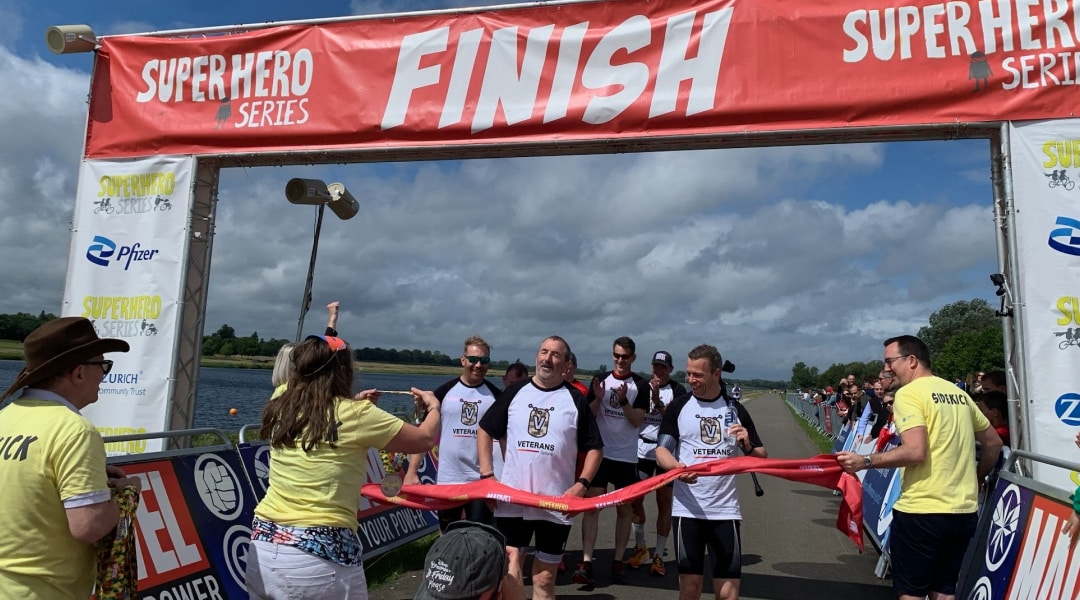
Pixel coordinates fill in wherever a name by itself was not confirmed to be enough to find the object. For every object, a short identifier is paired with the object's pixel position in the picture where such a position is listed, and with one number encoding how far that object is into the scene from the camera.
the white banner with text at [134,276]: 7.59
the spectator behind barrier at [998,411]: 6.43
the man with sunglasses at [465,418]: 6.04
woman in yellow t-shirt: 3.07
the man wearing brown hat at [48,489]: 2.44
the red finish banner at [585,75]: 5.96
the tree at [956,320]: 95.12
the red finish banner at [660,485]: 4.82
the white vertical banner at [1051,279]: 5.45
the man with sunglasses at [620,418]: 7.10
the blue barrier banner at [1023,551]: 3.70
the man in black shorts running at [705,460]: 4.75
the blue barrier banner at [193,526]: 4.60
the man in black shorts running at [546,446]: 4.88
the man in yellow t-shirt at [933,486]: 4.41
